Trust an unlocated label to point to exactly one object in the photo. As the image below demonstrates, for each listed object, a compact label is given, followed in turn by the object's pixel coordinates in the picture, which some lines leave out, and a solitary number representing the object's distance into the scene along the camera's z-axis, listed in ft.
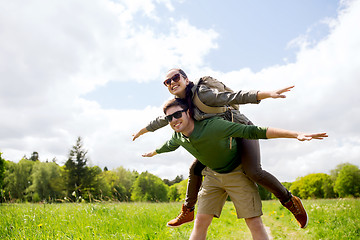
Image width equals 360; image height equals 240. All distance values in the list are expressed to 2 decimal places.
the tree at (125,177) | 187.75
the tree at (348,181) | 167.22
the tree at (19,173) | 154.10
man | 9.73
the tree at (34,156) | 296.40
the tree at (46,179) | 156.04
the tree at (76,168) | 140.67
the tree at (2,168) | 79.61
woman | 9.69
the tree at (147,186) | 194.04
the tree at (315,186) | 204.44
